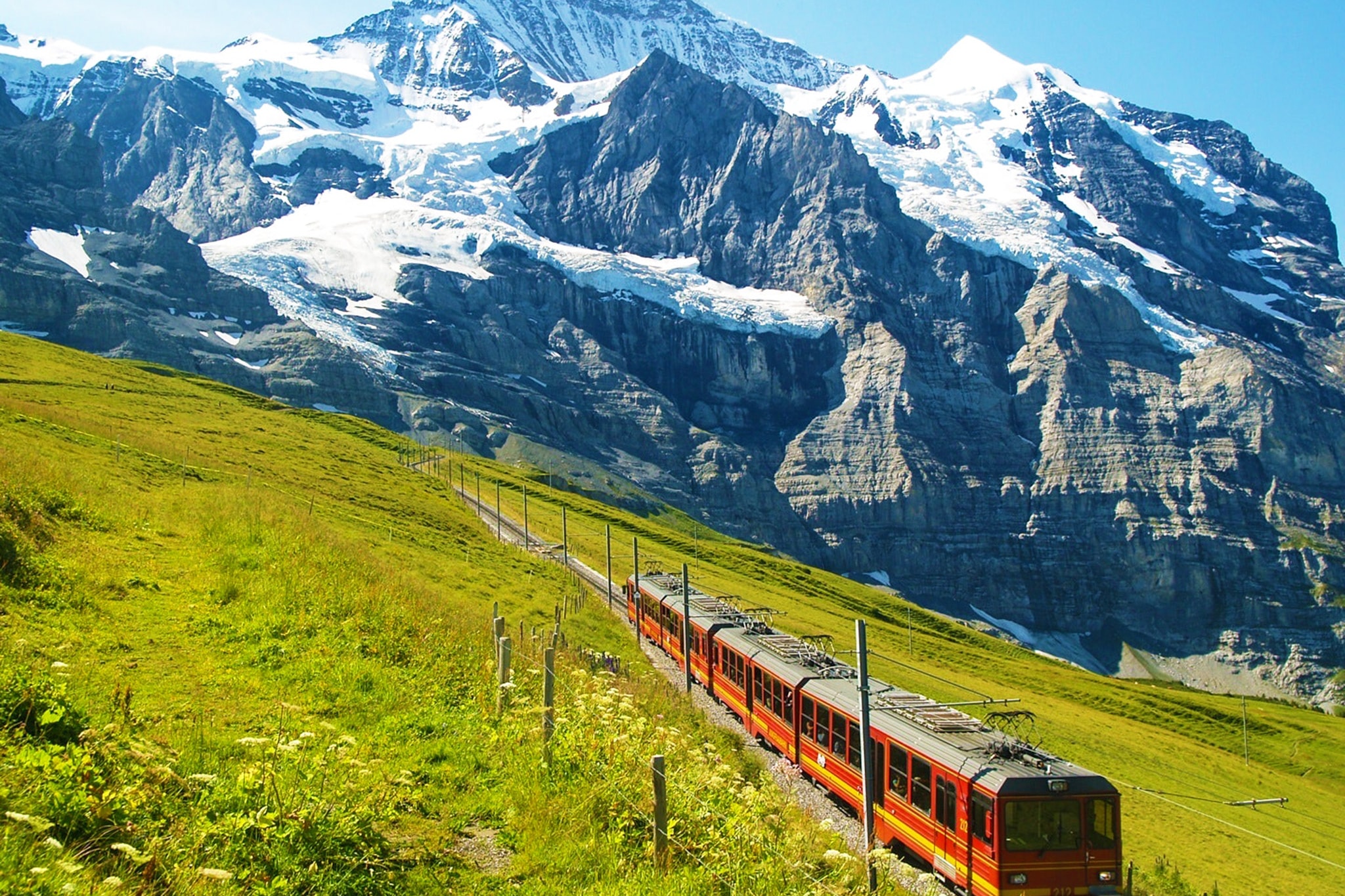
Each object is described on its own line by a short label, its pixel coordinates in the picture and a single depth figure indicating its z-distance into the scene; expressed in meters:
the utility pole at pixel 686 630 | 36.53
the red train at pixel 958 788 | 18.75
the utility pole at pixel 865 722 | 16.61
